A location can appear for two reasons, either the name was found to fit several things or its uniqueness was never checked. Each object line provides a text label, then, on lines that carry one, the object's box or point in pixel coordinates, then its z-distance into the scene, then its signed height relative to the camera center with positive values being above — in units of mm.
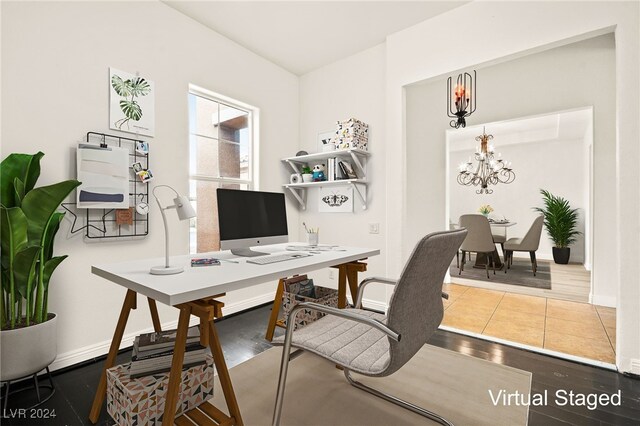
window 2951 +572
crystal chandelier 5658 +850
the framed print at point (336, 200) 3423 +122
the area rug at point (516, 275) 4590 -1041
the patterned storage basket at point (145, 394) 1330 -804
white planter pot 1565 -705
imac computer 1856 -53
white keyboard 1697 -266
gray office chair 1148 -484
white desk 1203 -296
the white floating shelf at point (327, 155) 3144 +585
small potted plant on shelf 3506 +406
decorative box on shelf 3129 +766
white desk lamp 1486 +2
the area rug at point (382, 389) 1581 -1025
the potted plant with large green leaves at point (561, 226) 6250 -332
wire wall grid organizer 2137 +20
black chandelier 2512 +867
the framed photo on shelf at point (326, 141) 3381 +785
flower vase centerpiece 7504 +22
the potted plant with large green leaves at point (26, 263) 1583 -267
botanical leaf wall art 2273 +809
